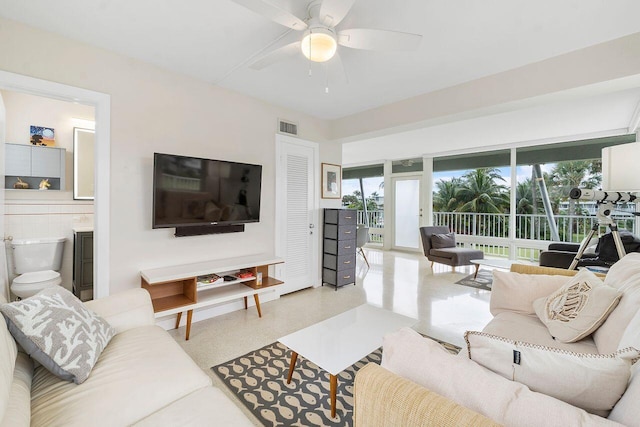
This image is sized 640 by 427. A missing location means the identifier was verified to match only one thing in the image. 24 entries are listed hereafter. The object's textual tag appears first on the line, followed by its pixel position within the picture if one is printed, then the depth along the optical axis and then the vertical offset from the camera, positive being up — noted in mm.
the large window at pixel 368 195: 7793 +503
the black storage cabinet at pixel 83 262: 2996 -570
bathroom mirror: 3283 +542
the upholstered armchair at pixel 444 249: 4617 -645
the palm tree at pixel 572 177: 4797 +659
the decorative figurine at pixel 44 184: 3082 +273
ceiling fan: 1480 +1058
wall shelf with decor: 2922 +464
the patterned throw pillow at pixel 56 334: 1148 -550
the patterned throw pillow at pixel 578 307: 1427 -521
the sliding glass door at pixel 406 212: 6898 +7
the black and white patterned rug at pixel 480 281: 4067 -1059
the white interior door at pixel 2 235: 2288 -228
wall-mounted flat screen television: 2438 +187
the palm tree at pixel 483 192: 5871 +453
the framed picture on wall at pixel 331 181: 4137 +467
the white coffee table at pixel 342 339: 1566 -834
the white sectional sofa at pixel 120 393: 987 -742
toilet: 2635 -578
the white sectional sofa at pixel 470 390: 646 -465
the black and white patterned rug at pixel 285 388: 1571 -1149
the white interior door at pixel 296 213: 3568 -23
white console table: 2381 -725
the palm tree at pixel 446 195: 6496 +415
